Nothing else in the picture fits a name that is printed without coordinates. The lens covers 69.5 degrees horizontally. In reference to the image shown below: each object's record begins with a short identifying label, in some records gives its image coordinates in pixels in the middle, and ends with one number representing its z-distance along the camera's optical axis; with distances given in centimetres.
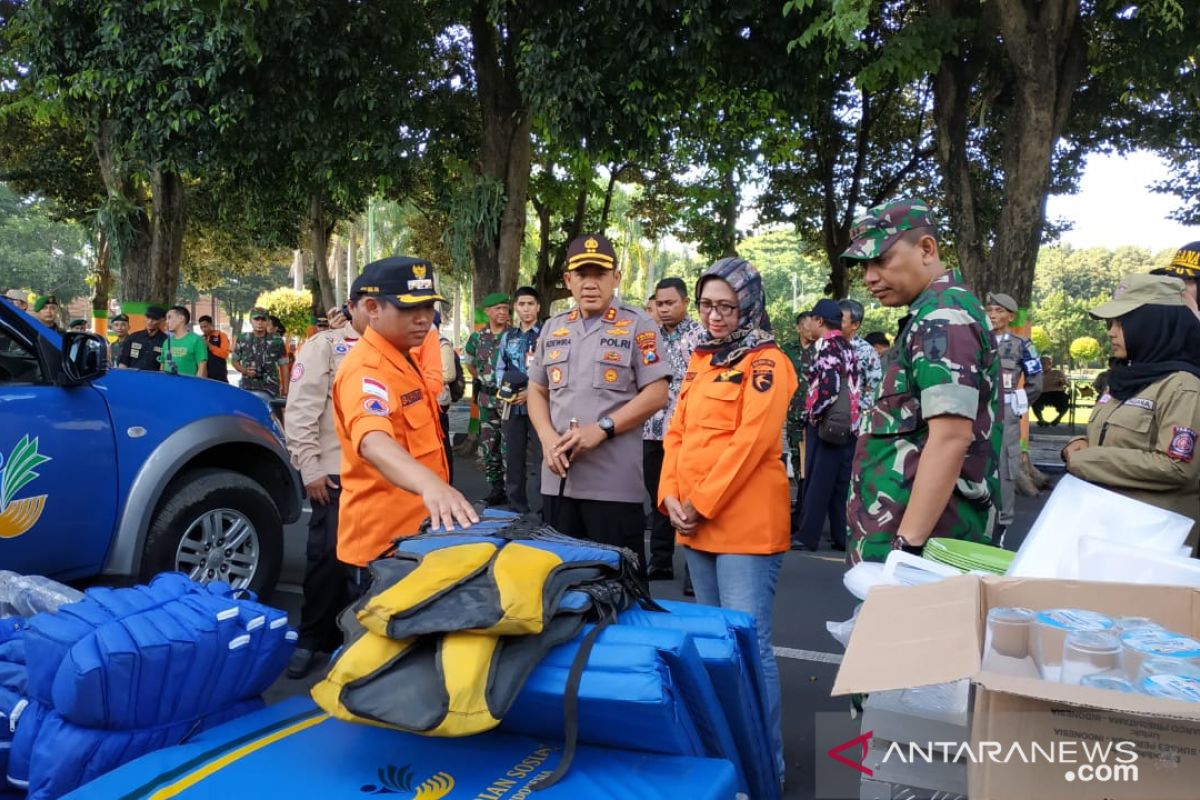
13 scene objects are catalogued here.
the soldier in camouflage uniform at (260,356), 1366
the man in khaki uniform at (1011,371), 696
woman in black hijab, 307
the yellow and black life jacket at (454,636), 158
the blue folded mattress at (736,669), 189
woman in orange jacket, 297
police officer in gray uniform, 362
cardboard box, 123
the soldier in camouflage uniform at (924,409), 244
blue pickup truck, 372
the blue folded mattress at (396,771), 165
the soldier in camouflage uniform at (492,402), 882
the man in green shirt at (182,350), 1132
